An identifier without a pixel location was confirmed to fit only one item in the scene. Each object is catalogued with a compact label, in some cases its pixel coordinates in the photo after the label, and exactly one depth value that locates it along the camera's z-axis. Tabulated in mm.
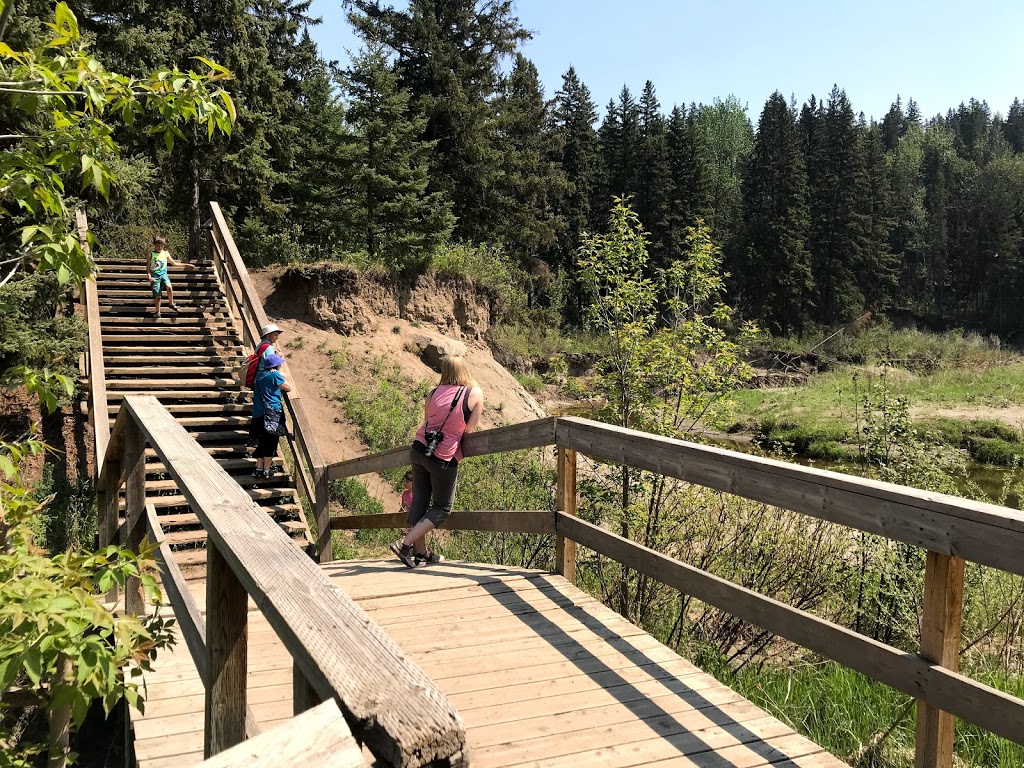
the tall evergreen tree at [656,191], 51062
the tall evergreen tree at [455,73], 31203
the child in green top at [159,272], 12953
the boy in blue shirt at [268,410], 9688
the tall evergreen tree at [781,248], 54969
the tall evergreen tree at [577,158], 50188
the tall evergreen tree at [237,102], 18453
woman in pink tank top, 5555
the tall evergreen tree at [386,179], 24578
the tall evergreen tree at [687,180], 51875
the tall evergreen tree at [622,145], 54156
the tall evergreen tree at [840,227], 56781
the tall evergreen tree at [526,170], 34844
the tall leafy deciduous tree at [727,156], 61188
